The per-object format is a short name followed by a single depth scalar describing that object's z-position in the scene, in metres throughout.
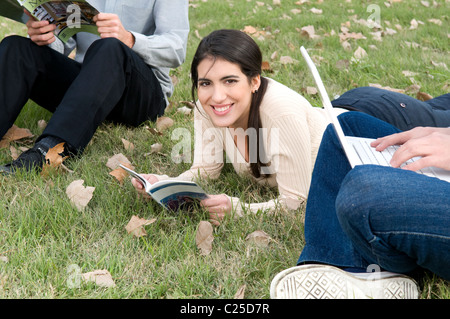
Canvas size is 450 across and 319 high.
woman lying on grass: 2.01
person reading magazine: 2.42
